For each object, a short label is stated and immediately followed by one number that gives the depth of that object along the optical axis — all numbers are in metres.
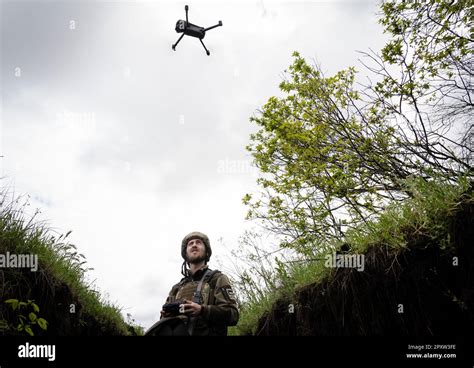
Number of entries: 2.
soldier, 4.36
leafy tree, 5.75
